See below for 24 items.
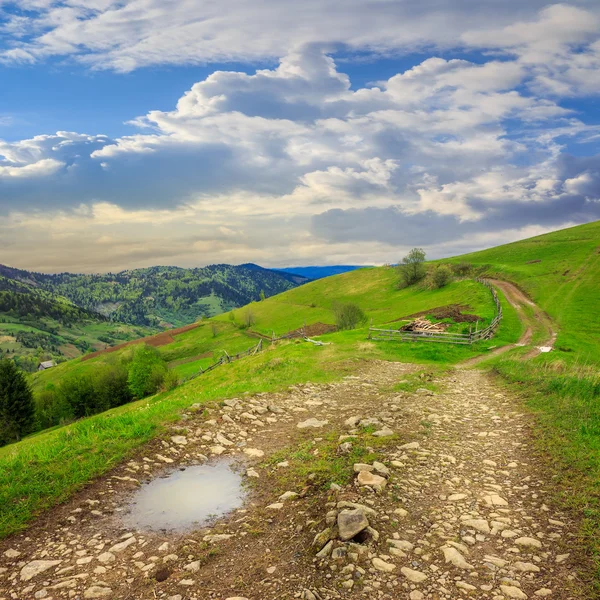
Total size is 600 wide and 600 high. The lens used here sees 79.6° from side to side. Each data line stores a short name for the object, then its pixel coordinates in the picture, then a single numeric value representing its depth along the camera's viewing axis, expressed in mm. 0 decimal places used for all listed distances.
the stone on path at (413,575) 5199
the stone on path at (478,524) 6367
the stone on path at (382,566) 5380
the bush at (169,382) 53309
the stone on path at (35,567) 5422
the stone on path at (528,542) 5875
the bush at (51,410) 88812
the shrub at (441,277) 91562
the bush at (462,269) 104650
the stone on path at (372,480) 7619
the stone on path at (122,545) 6078
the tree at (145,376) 71438
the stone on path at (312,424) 12117
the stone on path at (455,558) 5455
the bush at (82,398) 88250
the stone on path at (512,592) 4807
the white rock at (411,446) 9797
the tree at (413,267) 114125
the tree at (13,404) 75250
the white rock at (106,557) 5812
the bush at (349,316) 73500
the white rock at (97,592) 5070
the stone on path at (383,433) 10648
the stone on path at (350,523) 5957
